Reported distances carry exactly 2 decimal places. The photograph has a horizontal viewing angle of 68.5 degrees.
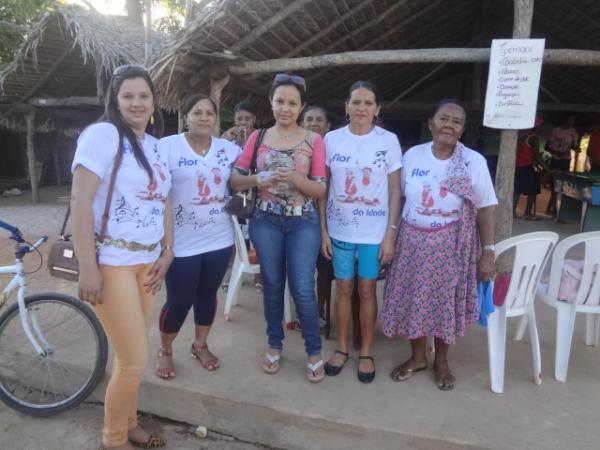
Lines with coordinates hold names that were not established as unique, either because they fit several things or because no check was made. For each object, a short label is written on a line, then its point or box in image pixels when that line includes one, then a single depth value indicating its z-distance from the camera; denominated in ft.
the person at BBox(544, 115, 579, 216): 28.40
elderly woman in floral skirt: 7.78
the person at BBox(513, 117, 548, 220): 25.84
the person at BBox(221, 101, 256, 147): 13.75
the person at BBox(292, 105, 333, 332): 10.27
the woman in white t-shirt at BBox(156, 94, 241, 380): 7.82
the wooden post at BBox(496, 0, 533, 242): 13.08
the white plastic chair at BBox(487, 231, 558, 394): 8.33
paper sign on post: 12.10
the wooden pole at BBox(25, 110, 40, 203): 32.17
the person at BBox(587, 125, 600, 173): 29.89
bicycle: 8.24
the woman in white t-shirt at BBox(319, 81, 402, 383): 8.13
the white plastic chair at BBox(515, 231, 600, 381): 8.52
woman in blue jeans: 7.79
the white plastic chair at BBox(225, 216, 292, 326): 11.16
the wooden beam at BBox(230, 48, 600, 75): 13.64
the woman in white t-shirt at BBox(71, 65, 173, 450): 5.83
